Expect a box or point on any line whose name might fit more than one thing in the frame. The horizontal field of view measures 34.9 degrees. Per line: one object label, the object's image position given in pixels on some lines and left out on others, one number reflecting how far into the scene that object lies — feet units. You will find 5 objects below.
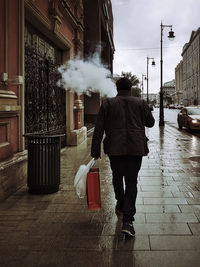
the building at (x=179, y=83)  447.51
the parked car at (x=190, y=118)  57.88
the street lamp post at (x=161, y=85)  75.53
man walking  11.99
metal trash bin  17.60
